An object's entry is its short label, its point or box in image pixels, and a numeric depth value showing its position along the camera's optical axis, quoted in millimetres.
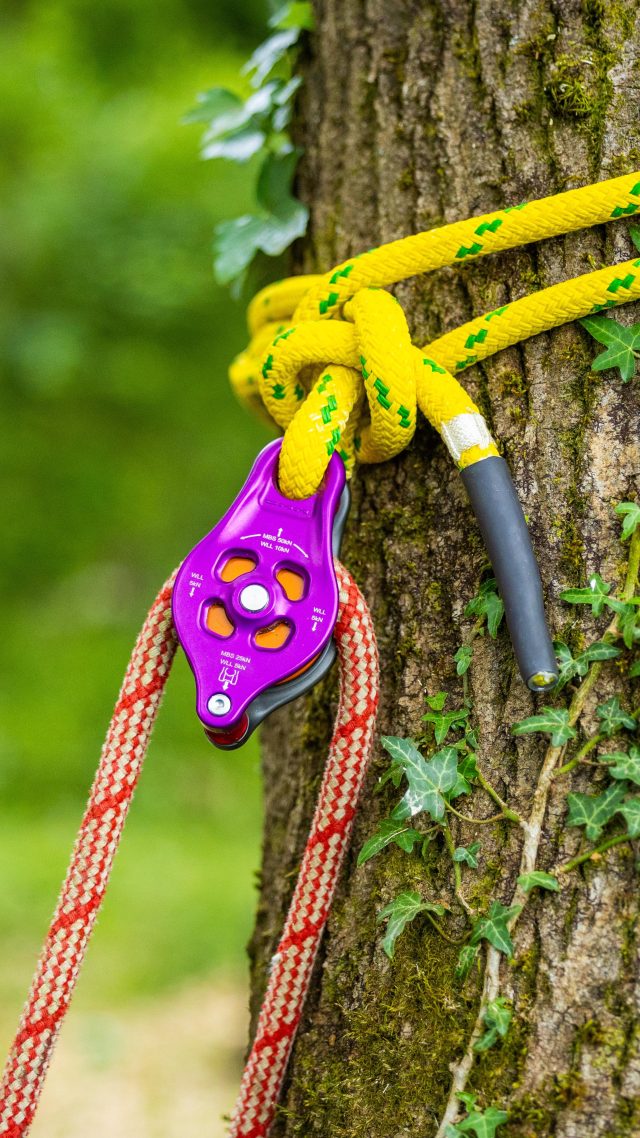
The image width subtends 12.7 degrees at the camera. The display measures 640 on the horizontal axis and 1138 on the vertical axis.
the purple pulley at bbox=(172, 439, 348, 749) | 1073
